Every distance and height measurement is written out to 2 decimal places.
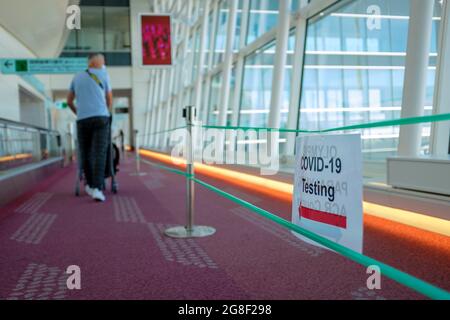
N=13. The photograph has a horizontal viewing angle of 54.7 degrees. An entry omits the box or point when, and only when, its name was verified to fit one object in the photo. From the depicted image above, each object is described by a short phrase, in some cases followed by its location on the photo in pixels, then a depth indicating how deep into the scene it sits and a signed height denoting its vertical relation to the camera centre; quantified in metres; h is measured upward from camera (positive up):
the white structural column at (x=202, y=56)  14.23 +2.18
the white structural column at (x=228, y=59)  10.35 +1.53
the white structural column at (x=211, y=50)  13.23 +2.22
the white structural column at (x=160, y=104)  23.98 +0.99
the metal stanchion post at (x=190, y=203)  3.51 -0.69
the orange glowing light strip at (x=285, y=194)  3.32 -0.86
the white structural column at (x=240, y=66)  9.84 +1.30
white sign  1.46 -0.24
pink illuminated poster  9.95 +1.87
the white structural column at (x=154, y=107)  25.89 +0.90
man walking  5.38 +0.02
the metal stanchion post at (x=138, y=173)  10.00 -1.23
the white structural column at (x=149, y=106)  27.63 +1.01
